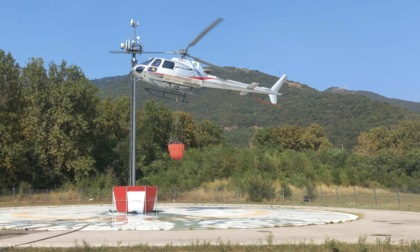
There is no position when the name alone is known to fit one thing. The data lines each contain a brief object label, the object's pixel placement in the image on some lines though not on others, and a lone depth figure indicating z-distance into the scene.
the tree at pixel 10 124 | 49.53
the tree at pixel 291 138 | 108.44
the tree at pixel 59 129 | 53.69
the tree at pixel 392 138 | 107.37
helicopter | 23.78
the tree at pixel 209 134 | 98.31
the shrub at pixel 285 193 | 42.88
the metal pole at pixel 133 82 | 24.92
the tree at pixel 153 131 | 69.54
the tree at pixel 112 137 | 62.47
